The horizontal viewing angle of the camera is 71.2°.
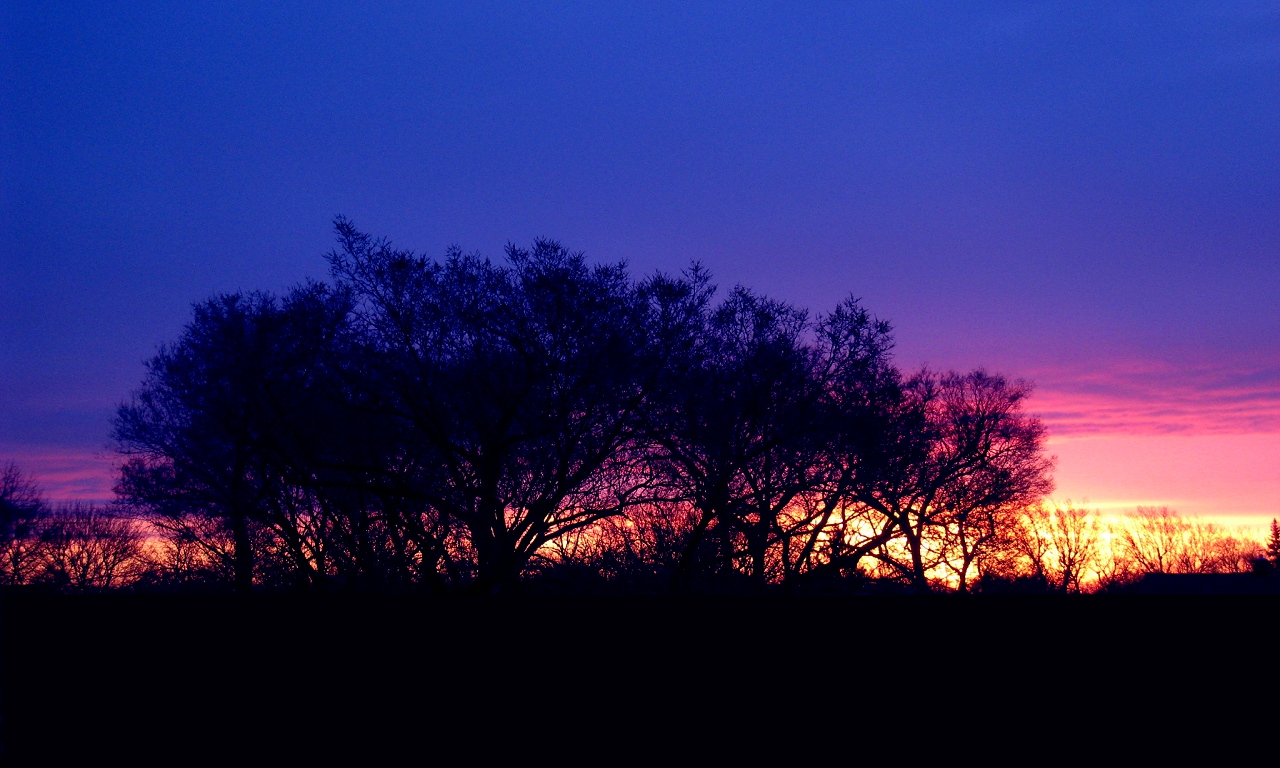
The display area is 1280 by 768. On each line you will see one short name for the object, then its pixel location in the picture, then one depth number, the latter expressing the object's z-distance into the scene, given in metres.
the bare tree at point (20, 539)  37.34
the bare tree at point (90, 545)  37.84
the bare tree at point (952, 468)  29.52
